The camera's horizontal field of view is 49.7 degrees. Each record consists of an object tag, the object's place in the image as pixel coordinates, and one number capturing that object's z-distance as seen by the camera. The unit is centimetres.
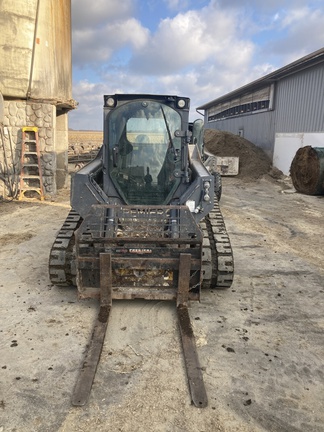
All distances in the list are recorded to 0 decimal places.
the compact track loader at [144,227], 444
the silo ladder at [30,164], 1195
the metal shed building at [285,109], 1550
